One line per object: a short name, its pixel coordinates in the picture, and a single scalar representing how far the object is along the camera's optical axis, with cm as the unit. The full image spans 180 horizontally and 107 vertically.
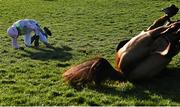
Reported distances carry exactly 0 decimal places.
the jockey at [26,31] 1292
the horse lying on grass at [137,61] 807
